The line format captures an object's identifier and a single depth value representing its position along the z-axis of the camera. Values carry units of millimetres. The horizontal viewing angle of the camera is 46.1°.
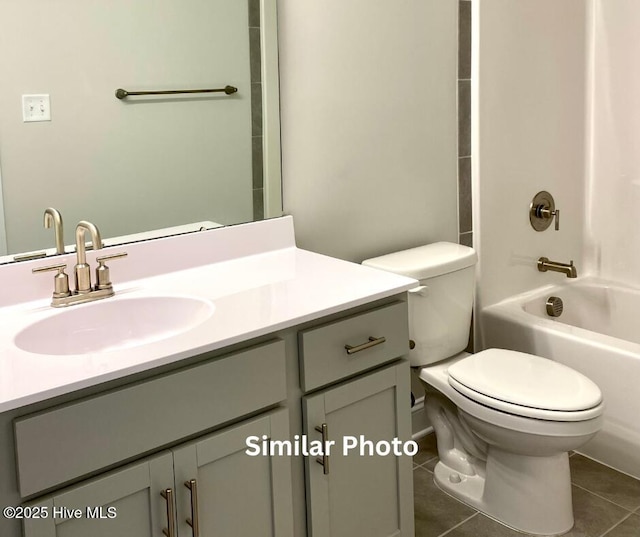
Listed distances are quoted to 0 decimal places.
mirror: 1705
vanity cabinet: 1301
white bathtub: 2402
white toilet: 2059
